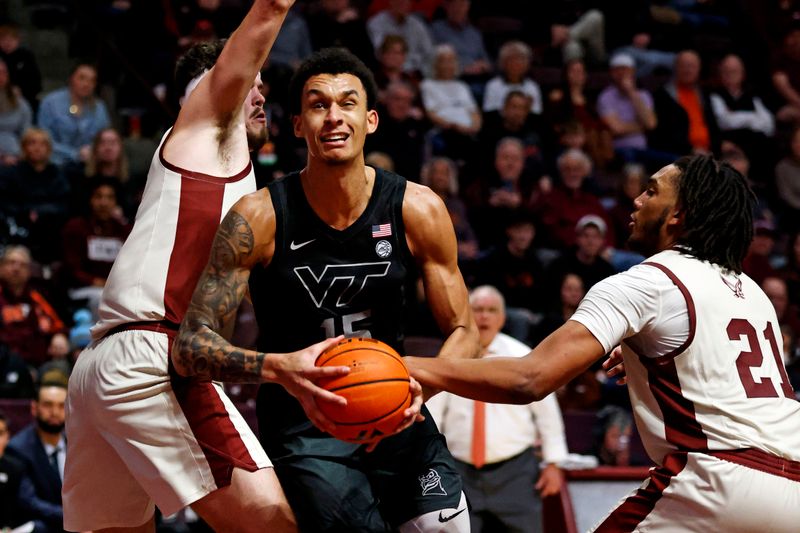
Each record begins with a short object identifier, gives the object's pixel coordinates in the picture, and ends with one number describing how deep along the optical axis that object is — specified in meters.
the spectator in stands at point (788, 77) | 13.79
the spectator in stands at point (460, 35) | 13.41
